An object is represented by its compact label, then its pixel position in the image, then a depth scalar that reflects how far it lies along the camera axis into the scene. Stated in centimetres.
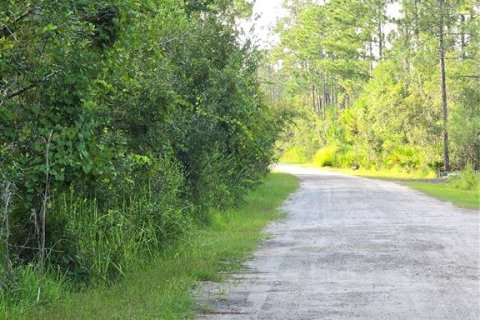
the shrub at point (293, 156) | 8302
